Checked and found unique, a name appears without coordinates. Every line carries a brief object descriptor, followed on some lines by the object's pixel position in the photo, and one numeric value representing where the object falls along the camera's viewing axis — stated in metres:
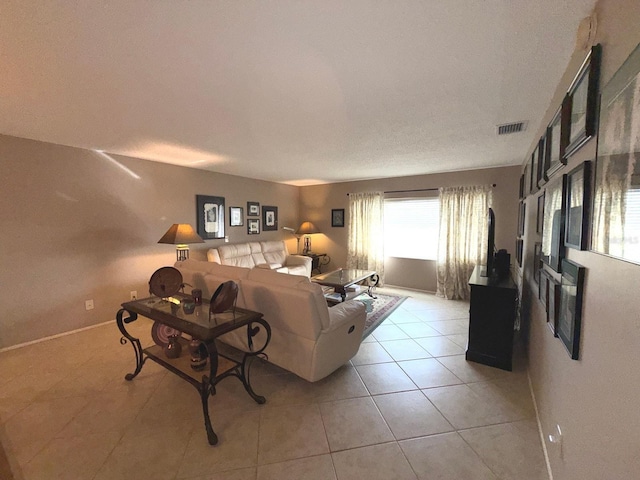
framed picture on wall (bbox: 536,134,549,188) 1.93
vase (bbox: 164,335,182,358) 2.13
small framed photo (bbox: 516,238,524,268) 3.33
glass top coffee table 3.90
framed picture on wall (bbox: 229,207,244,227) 5.05
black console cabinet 2.43
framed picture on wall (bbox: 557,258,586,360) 1.08
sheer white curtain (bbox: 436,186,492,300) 4.48
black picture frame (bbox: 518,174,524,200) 3.71
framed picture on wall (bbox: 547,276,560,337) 1.37
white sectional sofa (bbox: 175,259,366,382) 2.00
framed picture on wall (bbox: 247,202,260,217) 5.40
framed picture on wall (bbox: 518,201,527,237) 3.32
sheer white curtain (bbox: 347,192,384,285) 5.52
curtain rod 4.96
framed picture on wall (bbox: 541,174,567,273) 1.30
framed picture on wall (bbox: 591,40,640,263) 0.69
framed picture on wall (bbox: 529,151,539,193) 2.39
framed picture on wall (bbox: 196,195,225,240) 4.48
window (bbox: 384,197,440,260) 5.09
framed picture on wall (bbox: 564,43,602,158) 0.99
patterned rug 3.56
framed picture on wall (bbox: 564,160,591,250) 0.99
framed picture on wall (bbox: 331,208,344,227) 6.08
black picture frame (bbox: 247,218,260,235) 5.43
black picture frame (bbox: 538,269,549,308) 1.61
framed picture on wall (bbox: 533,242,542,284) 1.94
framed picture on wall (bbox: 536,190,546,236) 1.95
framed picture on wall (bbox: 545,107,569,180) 1.35
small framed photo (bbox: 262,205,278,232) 5.76
